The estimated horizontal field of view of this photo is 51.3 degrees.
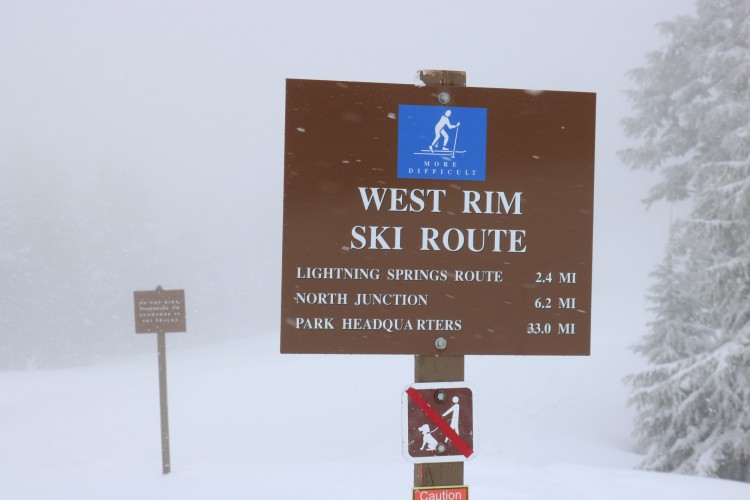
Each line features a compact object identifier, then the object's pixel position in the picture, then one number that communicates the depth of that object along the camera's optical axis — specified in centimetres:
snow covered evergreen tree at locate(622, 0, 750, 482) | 1394
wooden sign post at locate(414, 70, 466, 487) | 430
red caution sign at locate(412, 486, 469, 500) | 423
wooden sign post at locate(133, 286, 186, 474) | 1309
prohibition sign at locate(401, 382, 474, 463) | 422
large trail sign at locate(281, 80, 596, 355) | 425
